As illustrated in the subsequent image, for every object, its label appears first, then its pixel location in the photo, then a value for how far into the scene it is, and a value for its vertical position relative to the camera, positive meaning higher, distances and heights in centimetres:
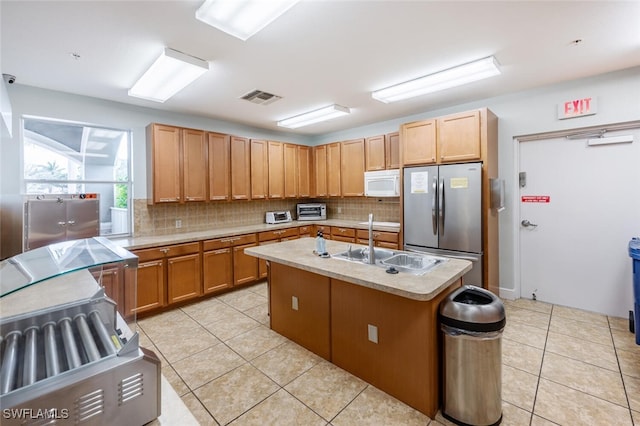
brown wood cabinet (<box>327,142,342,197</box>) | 554 +84
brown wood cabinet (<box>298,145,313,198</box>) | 578 +86
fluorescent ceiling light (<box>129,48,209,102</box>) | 252 +137
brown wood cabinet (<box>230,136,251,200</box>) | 471 +75
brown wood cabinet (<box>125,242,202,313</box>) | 347 -80
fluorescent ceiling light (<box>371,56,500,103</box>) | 282 +143
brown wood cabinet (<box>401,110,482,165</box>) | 356 +94
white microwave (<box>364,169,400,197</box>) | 455 +46
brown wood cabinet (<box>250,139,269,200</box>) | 500 +78
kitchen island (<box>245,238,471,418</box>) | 191 -86
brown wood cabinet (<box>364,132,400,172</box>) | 477 +102
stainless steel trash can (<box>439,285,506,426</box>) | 180 -98
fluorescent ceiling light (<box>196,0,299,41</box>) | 177 +130
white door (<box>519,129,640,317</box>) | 321 -16
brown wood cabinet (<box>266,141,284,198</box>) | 527 +82
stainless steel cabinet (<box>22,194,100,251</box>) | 284 -3
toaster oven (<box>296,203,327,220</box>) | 603 +1
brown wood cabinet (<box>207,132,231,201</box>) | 442 +75
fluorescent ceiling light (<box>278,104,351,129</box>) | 421 +153
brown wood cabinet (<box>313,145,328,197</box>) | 578 +87
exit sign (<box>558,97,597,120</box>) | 324 +117
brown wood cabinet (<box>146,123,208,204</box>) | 387 +70
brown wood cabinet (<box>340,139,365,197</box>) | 521 +81
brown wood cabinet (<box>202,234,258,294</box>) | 408 -76
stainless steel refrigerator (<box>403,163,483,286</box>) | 353 -2
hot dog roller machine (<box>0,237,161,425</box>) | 69 -41
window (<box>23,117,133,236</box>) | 329 +64
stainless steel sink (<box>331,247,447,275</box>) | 223 -44
